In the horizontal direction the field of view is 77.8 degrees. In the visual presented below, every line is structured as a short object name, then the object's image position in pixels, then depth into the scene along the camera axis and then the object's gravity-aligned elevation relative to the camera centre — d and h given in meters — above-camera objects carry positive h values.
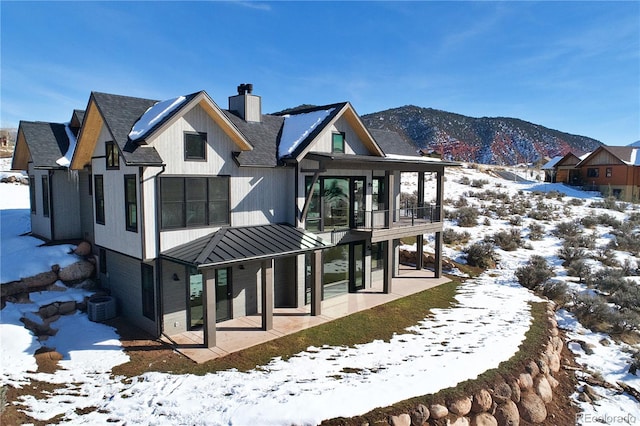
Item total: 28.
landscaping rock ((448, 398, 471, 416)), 9.04 -5.15
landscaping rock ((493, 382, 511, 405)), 9.73 -5.23
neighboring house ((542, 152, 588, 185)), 51.67 +1.67
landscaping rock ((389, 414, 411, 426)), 8.36 -5.06
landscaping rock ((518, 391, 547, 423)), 9.83 -5.66
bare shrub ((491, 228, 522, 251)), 24.63 -3.67
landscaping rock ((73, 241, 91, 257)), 16.08 -2.98
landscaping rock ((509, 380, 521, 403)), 10.05 -5.29
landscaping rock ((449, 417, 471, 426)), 8.86 -5.40
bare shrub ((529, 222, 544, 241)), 26.71 -3.37
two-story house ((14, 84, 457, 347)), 12.30 -0.92
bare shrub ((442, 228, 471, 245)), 26.25 -3.72
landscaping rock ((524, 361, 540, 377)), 10.91 -5.13
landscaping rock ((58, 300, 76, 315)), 13.72 -4.58
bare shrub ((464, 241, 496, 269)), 22.52 -4.26
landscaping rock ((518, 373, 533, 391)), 10.39 -5.24
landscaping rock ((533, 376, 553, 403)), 10.51 -5.51
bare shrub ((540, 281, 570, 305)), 17.62 -4.94
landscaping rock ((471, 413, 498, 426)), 9.20 -5.55
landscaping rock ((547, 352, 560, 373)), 11.71 -5.37
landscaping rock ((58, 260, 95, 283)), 14.95 -3.65
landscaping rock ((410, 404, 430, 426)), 8.59 -5.09
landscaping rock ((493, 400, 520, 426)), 9.52 -5.62
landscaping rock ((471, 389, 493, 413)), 9.37 -5.21
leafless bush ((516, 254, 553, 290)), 19.02 -4.46
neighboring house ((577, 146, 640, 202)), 43.78 +1.49
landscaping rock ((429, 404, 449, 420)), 8.80 -5.12
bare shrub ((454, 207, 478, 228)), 29.72 -2.69
